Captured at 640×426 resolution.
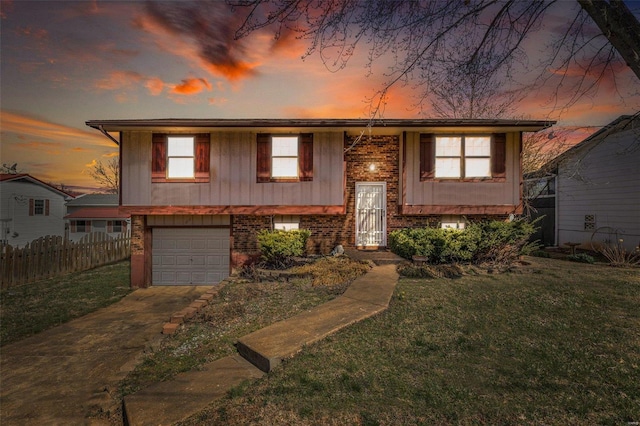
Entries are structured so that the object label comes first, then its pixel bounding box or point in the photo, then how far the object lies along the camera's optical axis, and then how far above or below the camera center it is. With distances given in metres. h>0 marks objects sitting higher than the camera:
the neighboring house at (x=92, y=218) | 25.09 -0.65
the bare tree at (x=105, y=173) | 30.34 +3.88
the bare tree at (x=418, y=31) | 4.78 +3.15
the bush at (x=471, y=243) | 8.56 -0.87
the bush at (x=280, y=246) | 8.77 -1.04
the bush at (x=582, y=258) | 10.94 -1.67
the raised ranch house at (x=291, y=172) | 10.26 +1.44
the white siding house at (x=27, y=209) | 21.31 +0.06
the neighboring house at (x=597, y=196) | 12.61 +0.92
